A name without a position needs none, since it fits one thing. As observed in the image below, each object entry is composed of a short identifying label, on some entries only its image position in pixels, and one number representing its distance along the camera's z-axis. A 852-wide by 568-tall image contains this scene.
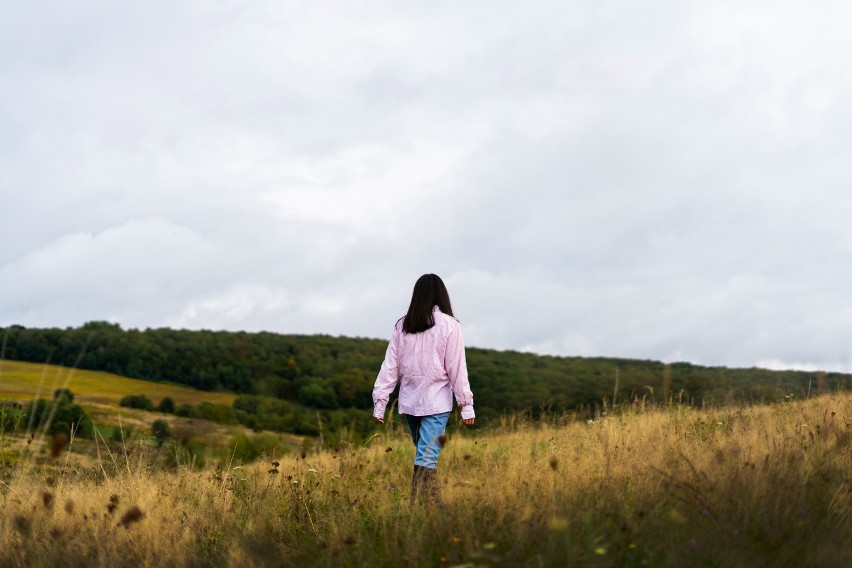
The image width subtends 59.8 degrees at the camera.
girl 6.42
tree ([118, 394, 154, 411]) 42.88
